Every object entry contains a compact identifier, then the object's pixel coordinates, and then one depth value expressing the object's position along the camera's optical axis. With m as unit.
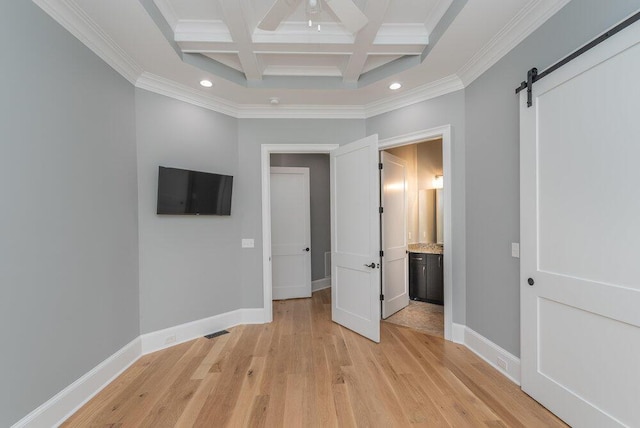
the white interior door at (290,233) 4.44
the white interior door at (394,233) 3.47
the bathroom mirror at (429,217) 4.65
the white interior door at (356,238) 2.89
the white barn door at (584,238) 1.37
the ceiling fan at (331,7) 1.54
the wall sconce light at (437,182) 4.64
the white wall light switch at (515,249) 2.10
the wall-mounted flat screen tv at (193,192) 2.68
